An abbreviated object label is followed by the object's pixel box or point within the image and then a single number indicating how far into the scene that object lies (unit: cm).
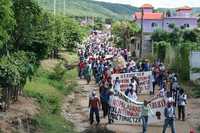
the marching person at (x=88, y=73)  4078
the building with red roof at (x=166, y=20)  9256
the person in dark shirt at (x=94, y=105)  2455
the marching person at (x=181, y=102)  2554
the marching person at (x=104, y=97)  2570
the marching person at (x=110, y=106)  2497
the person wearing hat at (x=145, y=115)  2262
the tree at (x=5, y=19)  1927
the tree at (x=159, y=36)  6108
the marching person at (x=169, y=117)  2203
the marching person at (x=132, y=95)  2663
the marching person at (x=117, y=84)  3009
